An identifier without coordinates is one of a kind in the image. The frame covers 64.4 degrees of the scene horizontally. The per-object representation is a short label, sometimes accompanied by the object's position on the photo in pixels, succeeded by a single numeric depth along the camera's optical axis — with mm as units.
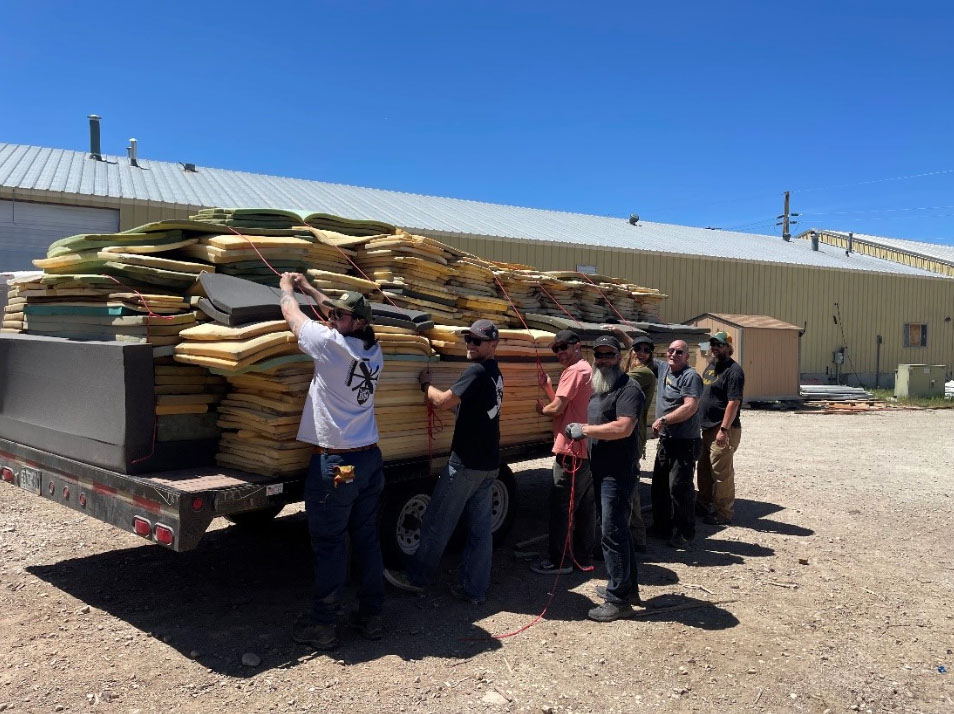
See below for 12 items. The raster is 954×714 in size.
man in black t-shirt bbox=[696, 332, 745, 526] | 7625
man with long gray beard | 5008
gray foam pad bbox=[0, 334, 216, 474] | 4484
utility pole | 44531
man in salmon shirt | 6016
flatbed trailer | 4141
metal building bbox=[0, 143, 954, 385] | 14602
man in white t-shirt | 4461
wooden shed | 18656
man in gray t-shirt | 6879
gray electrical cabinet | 22422
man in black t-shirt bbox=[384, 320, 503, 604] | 5207
